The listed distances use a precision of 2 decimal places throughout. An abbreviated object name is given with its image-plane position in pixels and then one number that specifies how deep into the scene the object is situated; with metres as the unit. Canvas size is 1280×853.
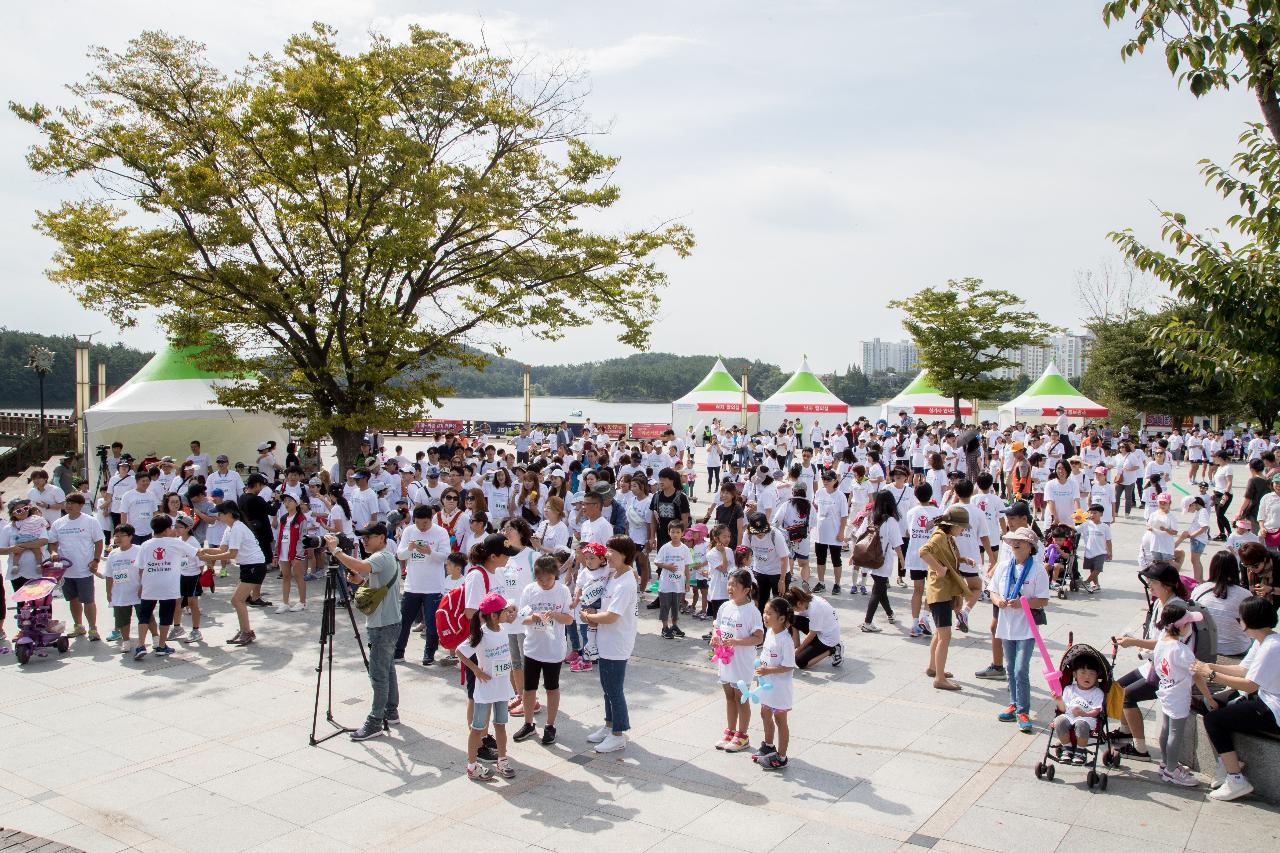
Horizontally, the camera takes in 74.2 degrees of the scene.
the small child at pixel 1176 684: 5.61
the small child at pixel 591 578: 6.62
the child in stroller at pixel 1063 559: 10.67
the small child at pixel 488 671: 5.78
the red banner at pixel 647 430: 39.12
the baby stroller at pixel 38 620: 8.60
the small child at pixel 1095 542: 11.18
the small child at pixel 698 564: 9.80
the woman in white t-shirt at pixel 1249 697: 5.29
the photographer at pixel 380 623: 6.67
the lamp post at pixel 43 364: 26.61
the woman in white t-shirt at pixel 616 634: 6.26
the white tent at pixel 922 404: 39.04
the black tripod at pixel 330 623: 6.63
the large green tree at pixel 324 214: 14.23
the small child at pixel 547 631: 6.36
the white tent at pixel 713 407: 36.19
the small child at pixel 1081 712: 5.76
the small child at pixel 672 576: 9.44
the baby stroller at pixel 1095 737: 5.72
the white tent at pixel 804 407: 36.75
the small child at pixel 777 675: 5.86
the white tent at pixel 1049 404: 35.28
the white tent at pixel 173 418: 19.52
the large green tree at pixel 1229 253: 5.00
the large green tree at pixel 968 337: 38.50
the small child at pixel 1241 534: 9.38
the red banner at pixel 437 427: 42.03
